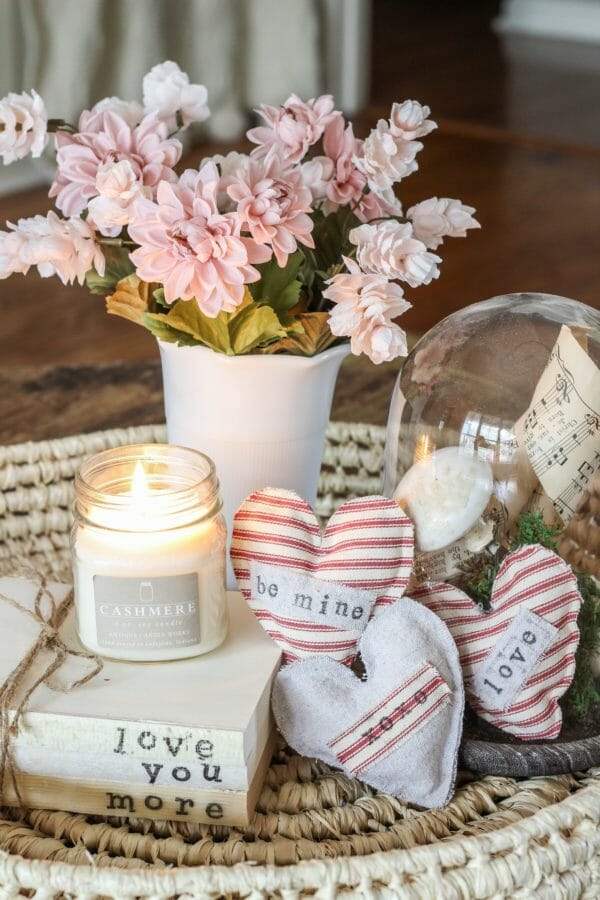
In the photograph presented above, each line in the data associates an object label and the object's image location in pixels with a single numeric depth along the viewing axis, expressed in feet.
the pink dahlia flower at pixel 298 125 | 2.61
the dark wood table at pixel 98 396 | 3.83
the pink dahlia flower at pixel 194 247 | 2.30
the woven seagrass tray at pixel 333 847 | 1.99
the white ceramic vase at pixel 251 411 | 2.62
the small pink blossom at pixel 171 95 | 2.75
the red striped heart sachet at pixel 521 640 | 2.28
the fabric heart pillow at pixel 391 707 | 2.20
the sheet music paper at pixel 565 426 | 2.43
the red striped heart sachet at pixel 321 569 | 2.34
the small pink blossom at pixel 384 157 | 2.43
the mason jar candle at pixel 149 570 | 2.26
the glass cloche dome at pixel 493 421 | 2.44
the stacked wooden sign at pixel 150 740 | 2.14
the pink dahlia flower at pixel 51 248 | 2.43
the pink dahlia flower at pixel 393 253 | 2.35
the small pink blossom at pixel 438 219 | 2.59
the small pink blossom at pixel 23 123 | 2.55
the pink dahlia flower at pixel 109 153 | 2.54
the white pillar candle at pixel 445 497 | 2.41
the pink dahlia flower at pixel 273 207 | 2.32
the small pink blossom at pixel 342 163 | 2.67
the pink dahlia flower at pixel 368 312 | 2.34
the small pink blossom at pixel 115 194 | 2.39
